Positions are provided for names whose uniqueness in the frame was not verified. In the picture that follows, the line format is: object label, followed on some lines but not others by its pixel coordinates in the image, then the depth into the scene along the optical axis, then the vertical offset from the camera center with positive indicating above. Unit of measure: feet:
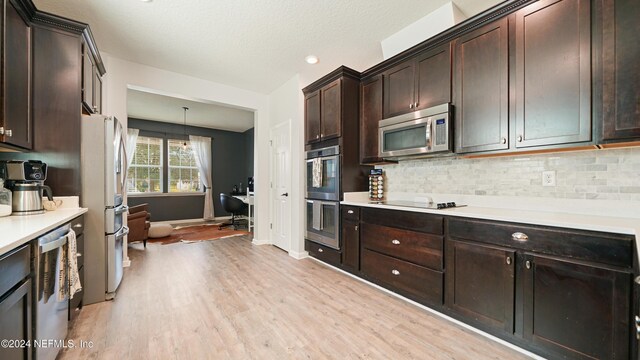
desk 18.43 -1.51
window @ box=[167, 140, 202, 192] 22.25 +0.96
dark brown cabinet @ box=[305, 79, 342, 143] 10.35 +2.97
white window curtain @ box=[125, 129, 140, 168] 19.75 +3.04
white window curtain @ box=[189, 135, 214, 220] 22.66 +1.45
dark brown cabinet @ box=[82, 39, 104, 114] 7.79 +3.31
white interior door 13.05 -0.30
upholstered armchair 13.01 -2.45
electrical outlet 6.40 +0.04
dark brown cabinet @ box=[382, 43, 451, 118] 7.60 +3.20
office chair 19.53 -1.96
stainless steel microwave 7.39 +1.52
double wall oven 10.27 -0.75
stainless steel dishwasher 4.18 -2.06
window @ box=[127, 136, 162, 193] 20.67 +1.05
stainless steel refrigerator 7.39 -0.72
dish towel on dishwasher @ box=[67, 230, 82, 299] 5.30 -1.85
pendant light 21.21 +4.03
